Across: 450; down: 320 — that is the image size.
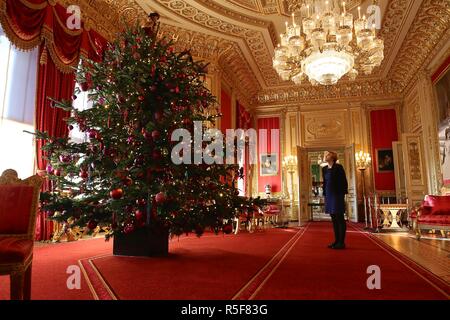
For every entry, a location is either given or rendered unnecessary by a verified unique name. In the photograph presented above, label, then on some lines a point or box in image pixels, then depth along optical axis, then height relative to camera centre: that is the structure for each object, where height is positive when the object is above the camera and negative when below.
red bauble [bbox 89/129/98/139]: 2.96 +0.62
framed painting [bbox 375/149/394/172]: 9.21 +1.18
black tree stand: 3.09 -0.43
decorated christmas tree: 2.89 +0.41
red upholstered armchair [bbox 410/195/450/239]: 4.71 -0.23
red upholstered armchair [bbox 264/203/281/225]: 7.58 -0.32
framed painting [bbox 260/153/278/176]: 9.97 +1.14
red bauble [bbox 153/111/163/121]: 2.98 +0.81
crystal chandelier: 4.83 +2.44
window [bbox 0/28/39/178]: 3.88 +1.21
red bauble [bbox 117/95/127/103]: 3.07 +0.99
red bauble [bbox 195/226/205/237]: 3.03 -0.29
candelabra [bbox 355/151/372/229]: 9.23 +1.12
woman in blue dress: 3.87 +0.07
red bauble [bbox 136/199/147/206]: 3.01 -0.02
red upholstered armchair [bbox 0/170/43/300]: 1.53 -0.12
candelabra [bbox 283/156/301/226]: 9.63 +1.03
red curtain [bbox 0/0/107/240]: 3.87 +2.09
